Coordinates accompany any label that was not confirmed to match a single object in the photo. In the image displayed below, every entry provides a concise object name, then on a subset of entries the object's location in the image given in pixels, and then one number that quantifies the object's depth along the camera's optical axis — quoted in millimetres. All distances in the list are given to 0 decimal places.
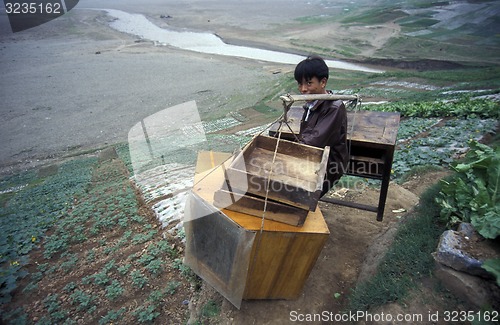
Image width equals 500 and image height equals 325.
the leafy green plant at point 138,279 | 4527
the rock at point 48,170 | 10805
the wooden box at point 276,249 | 3008
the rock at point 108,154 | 11336
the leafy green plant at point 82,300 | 4281
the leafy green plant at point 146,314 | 3982
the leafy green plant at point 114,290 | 4398
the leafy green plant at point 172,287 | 4340
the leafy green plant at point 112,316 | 4020
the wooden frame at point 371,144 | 4223
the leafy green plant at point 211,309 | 3652
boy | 3777
